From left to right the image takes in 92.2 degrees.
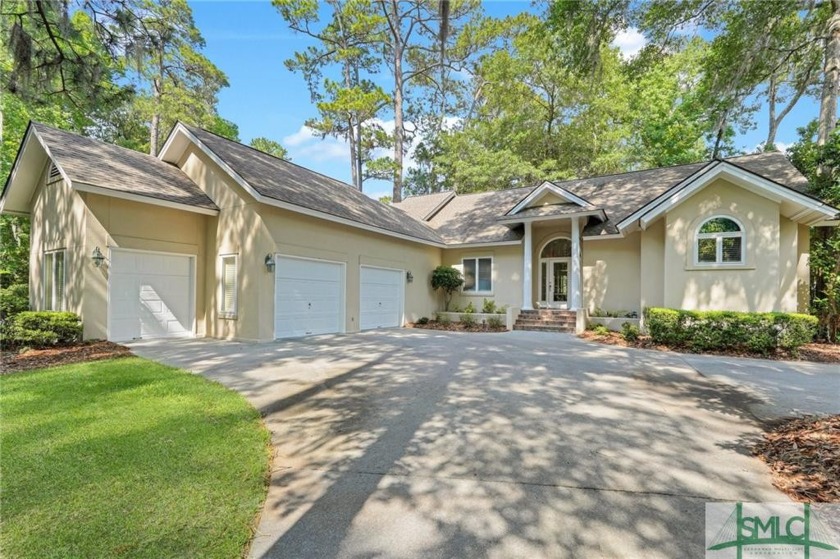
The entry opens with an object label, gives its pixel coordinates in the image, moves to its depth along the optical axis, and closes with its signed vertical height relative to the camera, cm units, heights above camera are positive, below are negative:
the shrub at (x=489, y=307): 1603 -85
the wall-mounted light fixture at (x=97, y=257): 987 +59
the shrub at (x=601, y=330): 1280 -140
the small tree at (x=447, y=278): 1677 +29
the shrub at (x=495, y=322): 1499 -137
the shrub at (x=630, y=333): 1116 -128
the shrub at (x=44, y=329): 905 -111
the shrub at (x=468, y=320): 1578 -137
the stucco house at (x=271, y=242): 1031 +124
